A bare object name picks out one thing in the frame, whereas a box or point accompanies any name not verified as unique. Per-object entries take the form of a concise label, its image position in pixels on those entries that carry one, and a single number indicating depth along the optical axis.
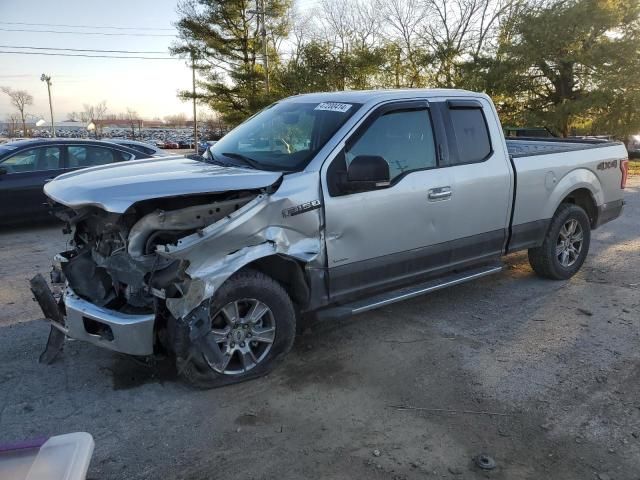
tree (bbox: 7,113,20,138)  80.18
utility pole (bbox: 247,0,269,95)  25.66
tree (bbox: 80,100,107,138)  99.84
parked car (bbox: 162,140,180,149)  50.50
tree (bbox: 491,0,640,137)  17.39
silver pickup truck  3.40
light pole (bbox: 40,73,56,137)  55.06
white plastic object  1.54
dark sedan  8.39
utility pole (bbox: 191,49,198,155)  29.49
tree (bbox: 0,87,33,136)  79.50
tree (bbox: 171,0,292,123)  28.66
